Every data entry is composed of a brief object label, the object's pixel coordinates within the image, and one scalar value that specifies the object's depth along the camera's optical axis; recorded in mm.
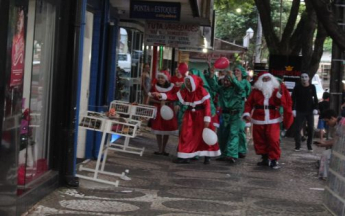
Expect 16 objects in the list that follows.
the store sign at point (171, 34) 17031
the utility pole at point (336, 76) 12758
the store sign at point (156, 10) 13656
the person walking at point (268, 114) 12438
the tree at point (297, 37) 21172
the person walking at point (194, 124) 12227
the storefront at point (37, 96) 6301
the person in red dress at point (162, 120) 13297
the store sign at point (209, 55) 27050
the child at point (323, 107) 19488
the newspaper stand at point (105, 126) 9172
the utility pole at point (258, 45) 38844
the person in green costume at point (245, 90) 13781
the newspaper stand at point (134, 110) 11664
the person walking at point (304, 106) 16359
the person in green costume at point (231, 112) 13141
